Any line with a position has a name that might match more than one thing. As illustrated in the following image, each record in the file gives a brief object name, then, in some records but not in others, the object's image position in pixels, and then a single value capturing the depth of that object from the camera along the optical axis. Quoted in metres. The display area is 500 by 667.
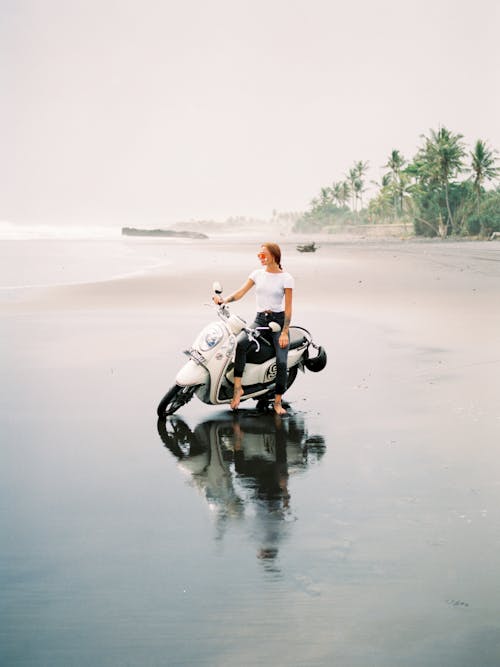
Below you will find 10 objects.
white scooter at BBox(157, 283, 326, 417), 7.97
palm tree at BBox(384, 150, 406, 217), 123.27
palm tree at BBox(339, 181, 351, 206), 177.88
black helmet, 9.13
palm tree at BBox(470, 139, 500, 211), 91.25
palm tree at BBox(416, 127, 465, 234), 91.38
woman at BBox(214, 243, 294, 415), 8.20
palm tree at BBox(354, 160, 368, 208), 166.62
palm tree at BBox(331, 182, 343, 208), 185.12
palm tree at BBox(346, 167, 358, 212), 169.25
